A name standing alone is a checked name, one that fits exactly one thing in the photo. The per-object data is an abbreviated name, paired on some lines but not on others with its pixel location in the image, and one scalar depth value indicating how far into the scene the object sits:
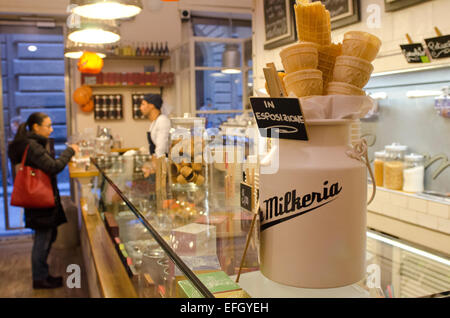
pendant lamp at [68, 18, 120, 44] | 3.73
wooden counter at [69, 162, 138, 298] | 1.97
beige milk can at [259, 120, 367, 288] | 0.76
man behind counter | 5.77
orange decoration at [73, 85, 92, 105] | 7.64
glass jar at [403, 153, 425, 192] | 3.09
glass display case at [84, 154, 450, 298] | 0.76
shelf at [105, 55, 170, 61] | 7.93
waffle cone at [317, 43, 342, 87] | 0.87
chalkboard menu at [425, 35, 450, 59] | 2.66
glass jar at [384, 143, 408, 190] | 3.17
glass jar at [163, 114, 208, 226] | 1.76
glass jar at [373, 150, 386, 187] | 3.31
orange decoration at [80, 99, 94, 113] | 7.84
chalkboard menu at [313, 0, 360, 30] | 3.43
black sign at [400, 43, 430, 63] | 2.83
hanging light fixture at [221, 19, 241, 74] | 8.23
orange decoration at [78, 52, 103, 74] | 5.84
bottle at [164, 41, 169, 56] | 8.15
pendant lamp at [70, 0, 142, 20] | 2.83
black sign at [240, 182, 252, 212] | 1.08
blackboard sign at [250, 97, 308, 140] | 0.76
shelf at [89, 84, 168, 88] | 7.78
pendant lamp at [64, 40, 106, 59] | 5.10
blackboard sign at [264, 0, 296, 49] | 4.46
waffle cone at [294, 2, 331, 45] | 0.84
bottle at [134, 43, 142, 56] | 7.95
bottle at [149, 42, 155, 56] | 8.04
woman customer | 4.21
